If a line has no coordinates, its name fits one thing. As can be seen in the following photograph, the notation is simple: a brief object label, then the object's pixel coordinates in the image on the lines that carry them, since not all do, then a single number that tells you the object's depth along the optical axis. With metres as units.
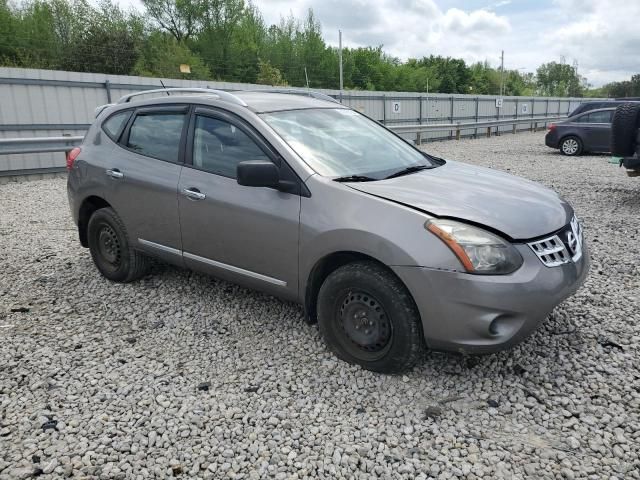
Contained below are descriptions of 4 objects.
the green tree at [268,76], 44.61
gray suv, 2.82
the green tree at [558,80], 101.31
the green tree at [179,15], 53.12
